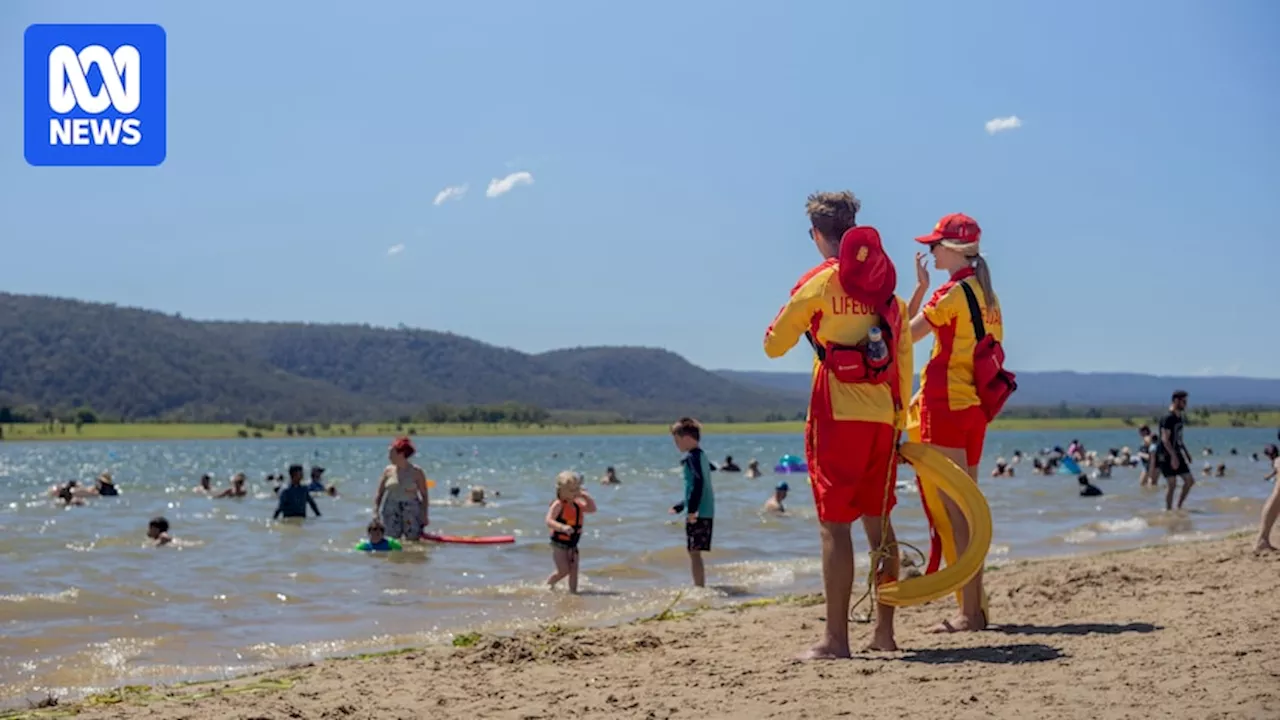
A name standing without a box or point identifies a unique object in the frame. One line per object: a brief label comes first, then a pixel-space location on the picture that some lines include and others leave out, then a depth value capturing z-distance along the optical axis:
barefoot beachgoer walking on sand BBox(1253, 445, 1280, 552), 10.08
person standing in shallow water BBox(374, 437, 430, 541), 14.28
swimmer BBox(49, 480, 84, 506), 24.20
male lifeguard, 5.72
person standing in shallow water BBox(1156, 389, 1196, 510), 18.00
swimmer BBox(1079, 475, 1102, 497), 24.73
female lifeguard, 6.47
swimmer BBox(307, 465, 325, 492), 26.96
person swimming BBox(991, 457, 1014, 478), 34.38
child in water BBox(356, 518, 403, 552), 14.27
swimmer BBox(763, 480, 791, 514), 20.98
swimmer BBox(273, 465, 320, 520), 18.95
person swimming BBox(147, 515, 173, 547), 15.78
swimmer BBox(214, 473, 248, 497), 28.23
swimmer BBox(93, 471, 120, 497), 27.11
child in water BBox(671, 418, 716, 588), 10.71
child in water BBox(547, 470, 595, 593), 11.43
